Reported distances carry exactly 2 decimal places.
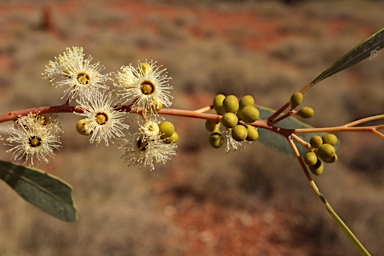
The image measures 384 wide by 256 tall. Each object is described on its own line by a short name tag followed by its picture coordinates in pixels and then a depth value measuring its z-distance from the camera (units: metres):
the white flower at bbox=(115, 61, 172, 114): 0.22
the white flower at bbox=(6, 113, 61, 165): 0.22
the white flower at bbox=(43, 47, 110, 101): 0.23
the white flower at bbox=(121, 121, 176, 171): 0.22
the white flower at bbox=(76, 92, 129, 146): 0.21
